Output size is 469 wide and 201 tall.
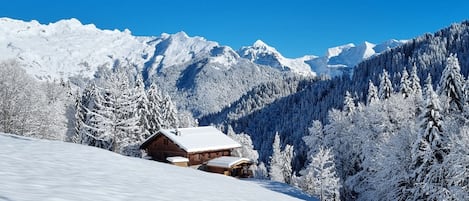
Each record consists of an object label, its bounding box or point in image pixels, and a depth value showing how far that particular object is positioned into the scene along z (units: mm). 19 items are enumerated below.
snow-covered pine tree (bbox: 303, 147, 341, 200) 45156
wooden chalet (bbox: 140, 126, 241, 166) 49919
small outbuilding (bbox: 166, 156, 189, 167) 47978
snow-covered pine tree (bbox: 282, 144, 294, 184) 77250
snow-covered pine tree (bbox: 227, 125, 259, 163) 74062
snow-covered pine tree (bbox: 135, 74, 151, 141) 58375
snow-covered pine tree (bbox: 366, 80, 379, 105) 63312
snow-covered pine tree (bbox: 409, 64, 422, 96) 61647
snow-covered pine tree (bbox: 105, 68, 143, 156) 45344
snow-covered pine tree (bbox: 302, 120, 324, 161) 57969
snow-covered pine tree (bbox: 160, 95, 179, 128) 72125
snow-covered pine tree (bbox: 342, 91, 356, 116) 61634
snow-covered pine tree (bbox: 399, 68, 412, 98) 58875
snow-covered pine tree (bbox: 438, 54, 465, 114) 39625
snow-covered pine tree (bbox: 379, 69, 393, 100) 61094
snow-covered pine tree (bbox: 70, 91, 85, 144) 59250
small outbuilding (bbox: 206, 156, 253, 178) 48616
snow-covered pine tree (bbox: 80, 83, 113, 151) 44312
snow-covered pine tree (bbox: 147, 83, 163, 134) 61781
